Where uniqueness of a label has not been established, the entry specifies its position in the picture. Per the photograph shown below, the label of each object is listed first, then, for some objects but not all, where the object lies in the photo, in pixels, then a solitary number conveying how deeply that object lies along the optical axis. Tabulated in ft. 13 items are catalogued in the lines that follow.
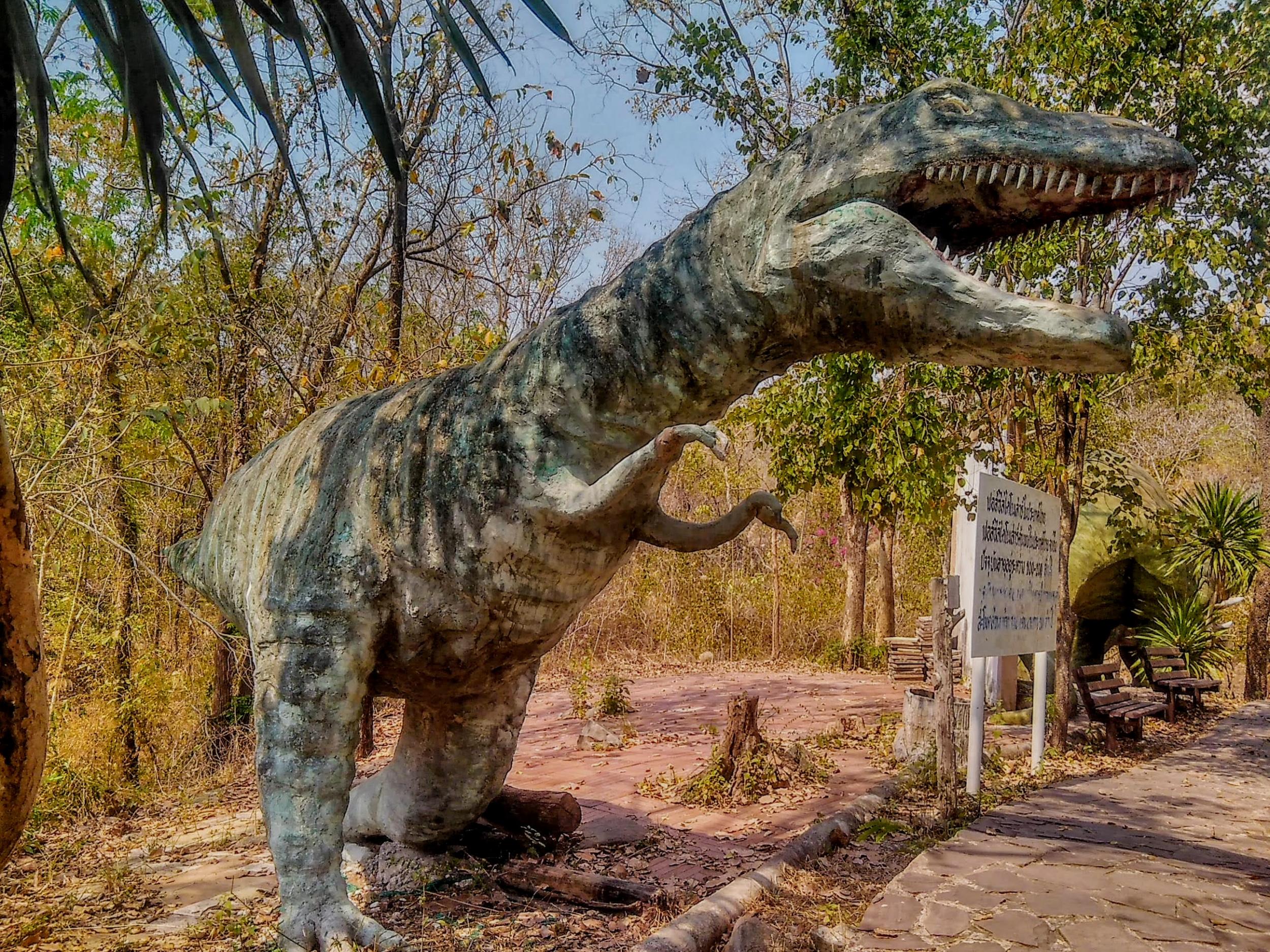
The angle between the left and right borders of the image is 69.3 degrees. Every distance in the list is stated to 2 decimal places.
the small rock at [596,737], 25.05
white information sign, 18.51
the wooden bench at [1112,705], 24.88
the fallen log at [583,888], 12.05
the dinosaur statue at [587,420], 7.32
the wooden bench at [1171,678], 30.55
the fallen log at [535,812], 13.84
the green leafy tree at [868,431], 22.36
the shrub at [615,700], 29.60
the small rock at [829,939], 10.84
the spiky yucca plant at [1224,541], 33.40
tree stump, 19.39
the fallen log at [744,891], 10.38
